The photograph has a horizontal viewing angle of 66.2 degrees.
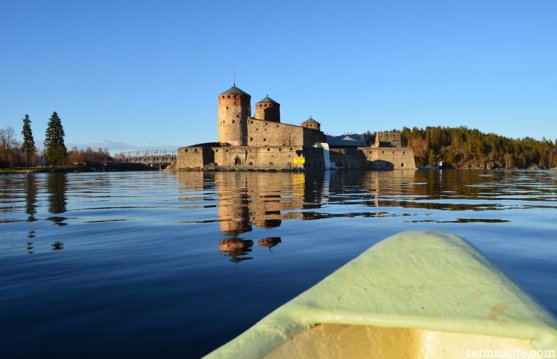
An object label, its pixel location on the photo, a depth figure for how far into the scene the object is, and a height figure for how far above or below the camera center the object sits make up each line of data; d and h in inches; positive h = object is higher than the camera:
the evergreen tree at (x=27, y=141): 3152.1 +253.5
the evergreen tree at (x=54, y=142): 3176.7 +243.5
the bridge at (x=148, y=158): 5028.8 +184.6
